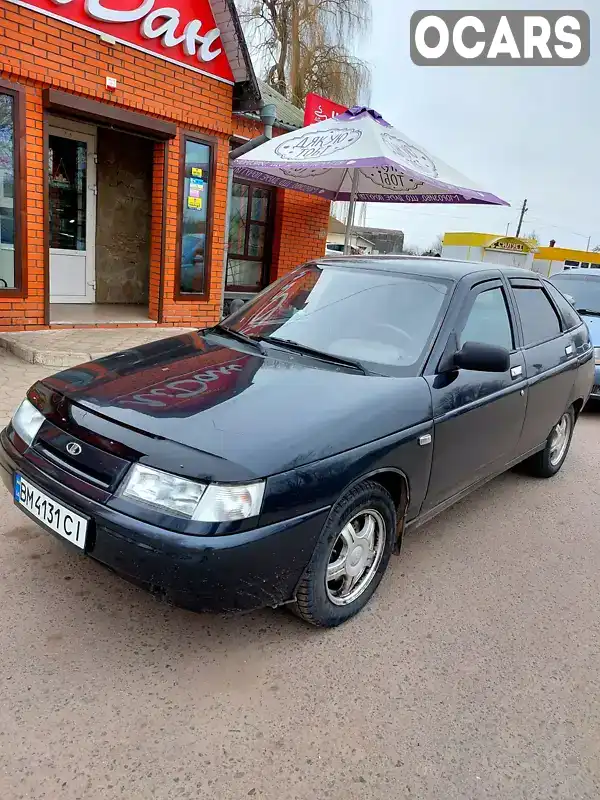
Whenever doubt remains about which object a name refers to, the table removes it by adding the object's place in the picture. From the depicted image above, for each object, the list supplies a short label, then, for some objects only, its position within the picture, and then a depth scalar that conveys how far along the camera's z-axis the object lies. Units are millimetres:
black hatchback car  2180
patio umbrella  6605
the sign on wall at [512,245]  26944
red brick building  6656
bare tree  16250
